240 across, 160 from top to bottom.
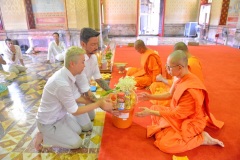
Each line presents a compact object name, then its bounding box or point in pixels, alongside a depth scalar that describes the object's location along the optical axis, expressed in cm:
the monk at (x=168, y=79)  244
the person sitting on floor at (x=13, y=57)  450
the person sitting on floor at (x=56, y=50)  561
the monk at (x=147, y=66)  326
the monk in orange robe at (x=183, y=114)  172
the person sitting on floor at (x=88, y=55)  214
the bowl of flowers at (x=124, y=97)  192
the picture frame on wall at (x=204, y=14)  1059
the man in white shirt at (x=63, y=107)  168
